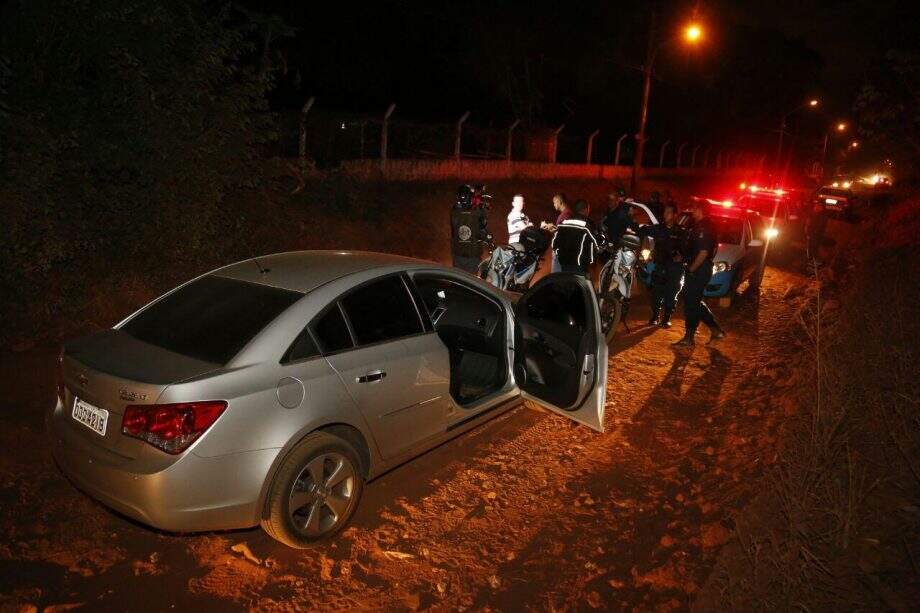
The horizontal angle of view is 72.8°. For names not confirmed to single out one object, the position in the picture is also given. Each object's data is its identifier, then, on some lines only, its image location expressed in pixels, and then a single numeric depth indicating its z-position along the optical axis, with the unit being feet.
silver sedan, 9.91
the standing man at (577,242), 25.11
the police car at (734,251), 32.32
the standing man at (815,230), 52.60
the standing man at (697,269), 24.41
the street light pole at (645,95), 58.80
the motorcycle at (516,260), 27.20
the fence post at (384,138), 48.52
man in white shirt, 27.35
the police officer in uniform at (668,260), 26.08
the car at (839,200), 73.72
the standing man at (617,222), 31.48
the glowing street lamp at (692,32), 55.88
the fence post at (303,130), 39.81
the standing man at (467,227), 25.95
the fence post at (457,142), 58.14
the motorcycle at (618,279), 26.48
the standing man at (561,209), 28.09
